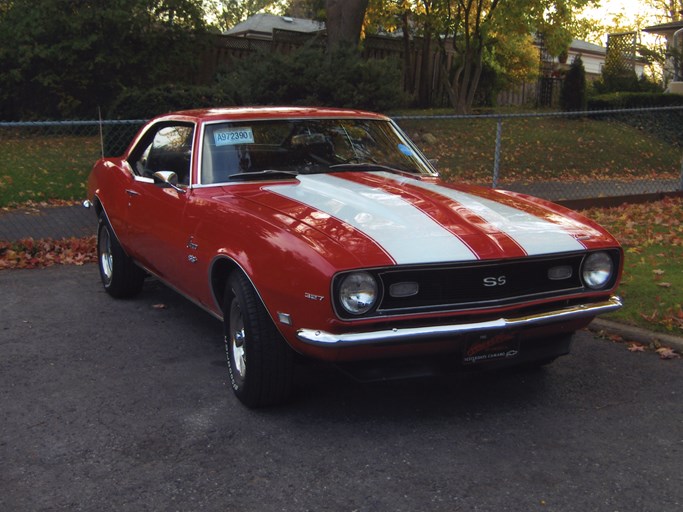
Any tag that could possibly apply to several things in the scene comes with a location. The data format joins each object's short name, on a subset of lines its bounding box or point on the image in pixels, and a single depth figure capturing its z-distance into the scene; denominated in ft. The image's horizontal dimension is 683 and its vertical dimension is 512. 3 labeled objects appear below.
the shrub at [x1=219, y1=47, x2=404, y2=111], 44.50
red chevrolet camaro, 12.33
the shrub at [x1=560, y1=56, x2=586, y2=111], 70.90
